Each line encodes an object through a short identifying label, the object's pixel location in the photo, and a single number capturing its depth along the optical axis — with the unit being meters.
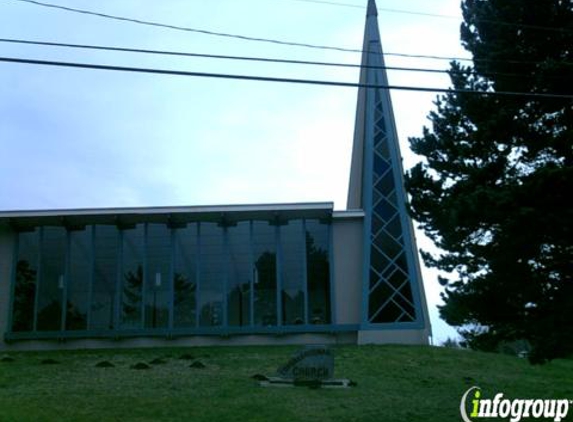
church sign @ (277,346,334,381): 13.50
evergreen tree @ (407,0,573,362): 10.20
